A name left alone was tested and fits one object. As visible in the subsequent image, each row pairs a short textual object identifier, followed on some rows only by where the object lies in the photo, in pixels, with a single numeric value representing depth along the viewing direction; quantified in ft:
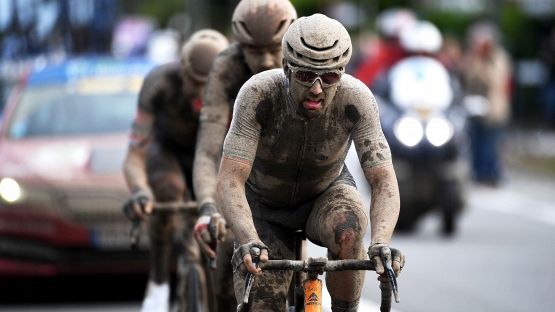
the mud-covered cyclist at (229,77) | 52.42
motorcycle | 111.04
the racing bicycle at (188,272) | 59.11
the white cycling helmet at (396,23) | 129.39
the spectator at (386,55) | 120.37
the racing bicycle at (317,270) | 39.99
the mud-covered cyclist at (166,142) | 61.77
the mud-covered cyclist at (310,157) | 42.34
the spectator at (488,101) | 159.33
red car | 76.00
